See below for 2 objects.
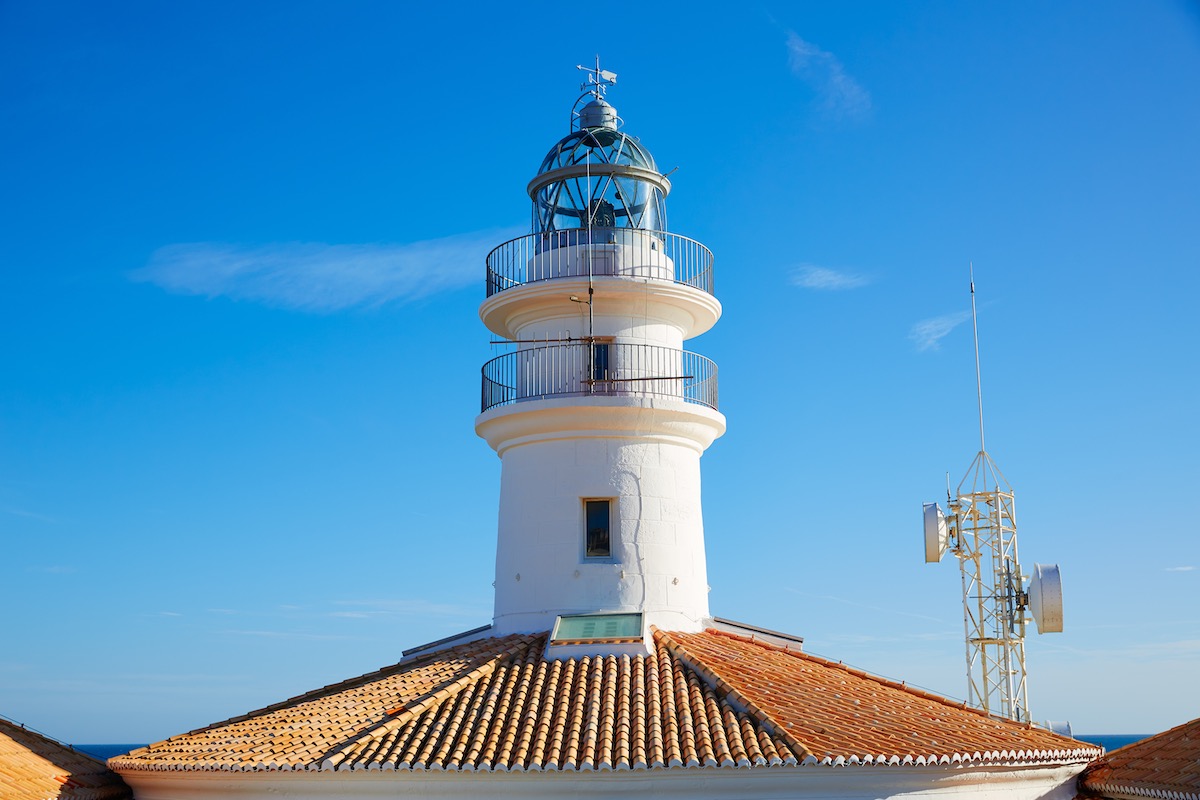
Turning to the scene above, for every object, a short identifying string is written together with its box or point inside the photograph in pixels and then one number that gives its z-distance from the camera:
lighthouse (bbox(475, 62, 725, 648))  20.22
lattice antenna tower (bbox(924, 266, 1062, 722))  25.12
